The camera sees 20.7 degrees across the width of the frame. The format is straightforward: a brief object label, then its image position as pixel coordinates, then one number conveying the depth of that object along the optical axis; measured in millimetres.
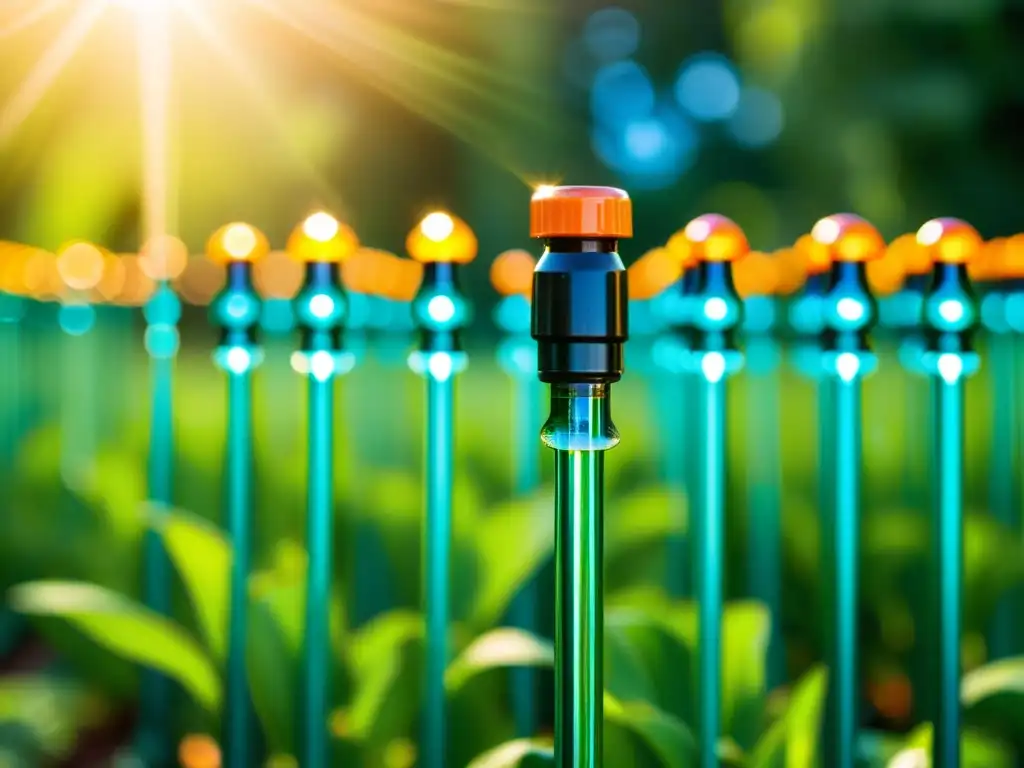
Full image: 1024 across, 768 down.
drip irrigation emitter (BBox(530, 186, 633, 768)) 664
